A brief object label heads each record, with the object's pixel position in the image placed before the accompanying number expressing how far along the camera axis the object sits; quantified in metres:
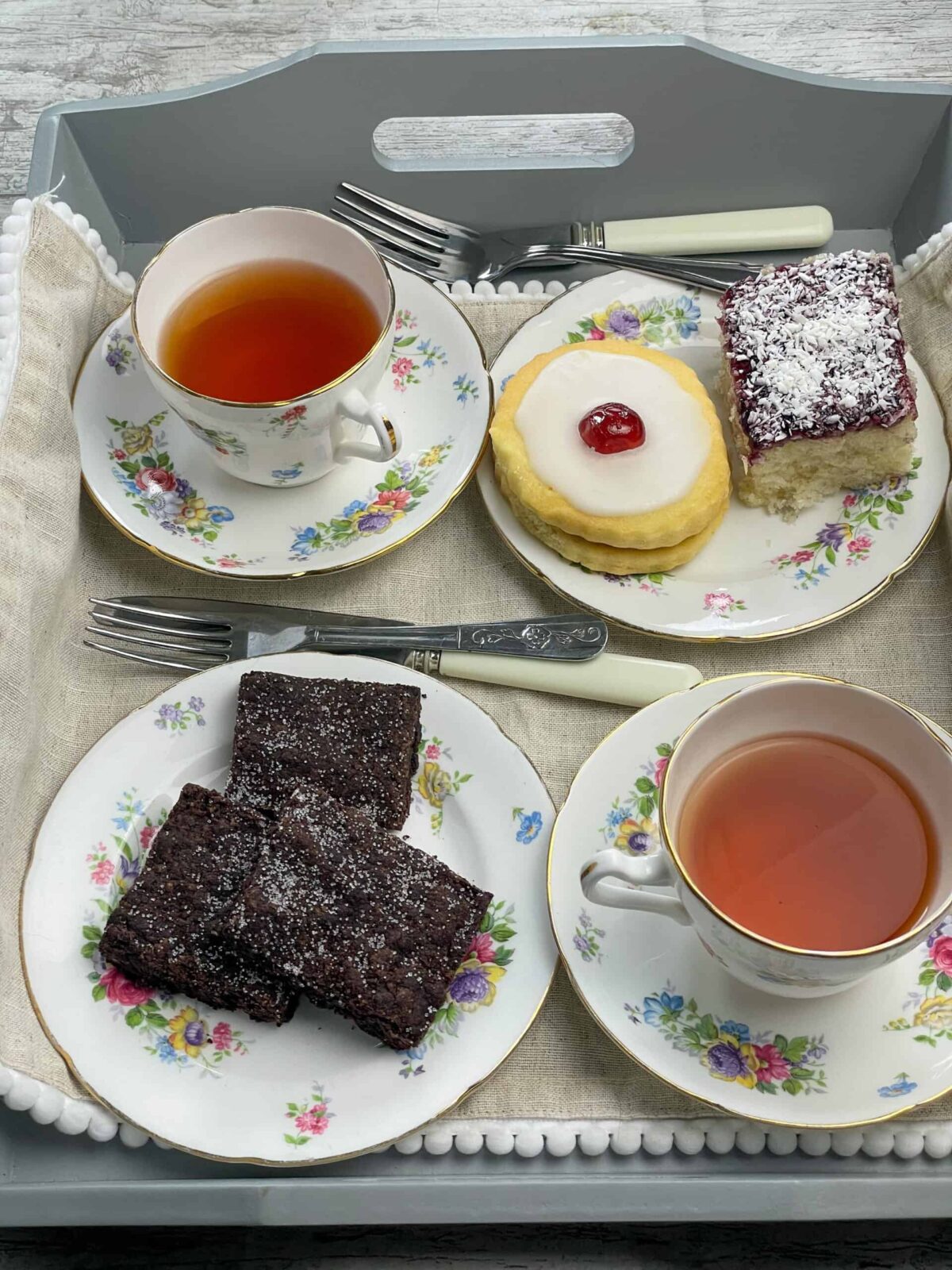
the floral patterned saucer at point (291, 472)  0.35
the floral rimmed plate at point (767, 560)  0.34
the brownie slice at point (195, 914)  0.29
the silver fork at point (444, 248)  0.41
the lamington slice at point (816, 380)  0.34
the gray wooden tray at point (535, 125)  0.40
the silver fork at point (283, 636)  0.34
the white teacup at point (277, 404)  0.33
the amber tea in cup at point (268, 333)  0.35
